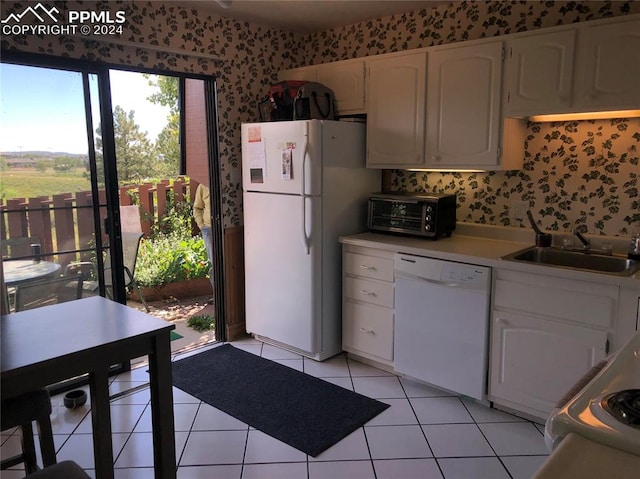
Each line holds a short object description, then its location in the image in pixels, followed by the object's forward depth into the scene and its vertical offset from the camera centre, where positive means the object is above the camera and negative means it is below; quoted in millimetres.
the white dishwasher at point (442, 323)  2727 -888
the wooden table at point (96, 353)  1621 -619
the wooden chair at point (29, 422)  1796 -918
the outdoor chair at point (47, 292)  2898 -726
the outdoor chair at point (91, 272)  3107 -642
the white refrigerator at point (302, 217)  3260 -325
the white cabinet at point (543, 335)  2346 -831
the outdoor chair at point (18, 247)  2799 -430
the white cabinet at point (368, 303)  3170 -881
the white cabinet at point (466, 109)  2832 +355
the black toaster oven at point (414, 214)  3133 -290
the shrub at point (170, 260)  4867 -898
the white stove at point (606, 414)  906 -478
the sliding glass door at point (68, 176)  2770 -26
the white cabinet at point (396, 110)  3156 +389
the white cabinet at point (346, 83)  3457 +617
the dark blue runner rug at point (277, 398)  2602 -1349
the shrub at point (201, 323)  4266 -1330
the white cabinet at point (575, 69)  2373 +504
